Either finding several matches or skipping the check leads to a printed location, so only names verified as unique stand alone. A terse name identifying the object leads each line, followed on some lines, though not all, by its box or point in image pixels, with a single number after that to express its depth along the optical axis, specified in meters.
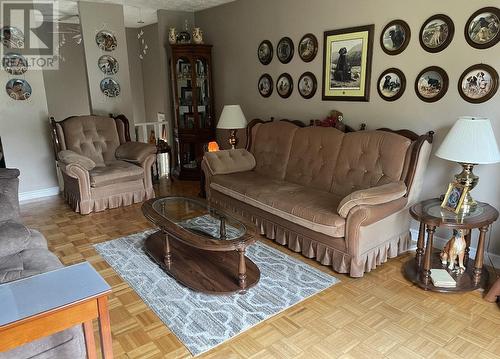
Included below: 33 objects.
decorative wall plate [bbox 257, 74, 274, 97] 4.54
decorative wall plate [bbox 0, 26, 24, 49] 4.53
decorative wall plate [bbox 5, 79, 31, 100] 4.54
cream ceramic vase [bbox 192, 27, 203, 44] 5.24
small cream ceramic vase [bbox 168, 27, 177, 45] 5.21
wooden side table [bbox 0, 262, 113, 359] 1.24
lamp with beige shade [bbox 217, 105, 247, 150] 4.41
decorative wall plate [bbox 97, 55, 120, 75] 5.04
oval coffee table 2.44
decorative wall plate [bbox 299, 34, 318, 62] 3.87
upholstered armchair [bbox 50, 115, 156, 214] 4.15
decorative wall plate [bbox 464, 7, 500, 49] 2.57
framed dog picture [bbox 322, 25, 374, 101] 3.40
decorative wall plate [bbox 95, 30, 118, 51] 4.96
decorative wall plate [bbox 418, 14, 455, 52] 2.81
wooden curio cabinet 5.29
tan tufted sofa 2.70
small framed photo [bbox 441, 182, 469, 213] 2.54
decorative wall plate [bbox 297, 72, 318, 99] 3.97
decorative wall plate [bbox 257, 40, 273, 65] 4.45
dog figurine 2.61
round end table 2.41
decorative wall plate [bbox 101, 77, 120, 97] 5.11
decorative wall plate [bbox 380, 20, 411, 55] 3.08
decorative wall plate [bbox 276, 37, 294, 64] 4.16
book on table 2.49
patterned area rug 2.16
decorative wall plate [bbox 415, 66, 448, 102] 2.91
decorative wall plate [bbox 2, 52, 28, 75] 4.48
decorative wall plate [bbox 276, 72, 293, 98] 4.26
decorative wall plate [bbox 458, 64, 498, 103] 2.64
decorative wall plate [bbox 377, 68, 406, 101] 3.19
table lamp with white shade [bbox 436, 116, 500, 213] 2.37
